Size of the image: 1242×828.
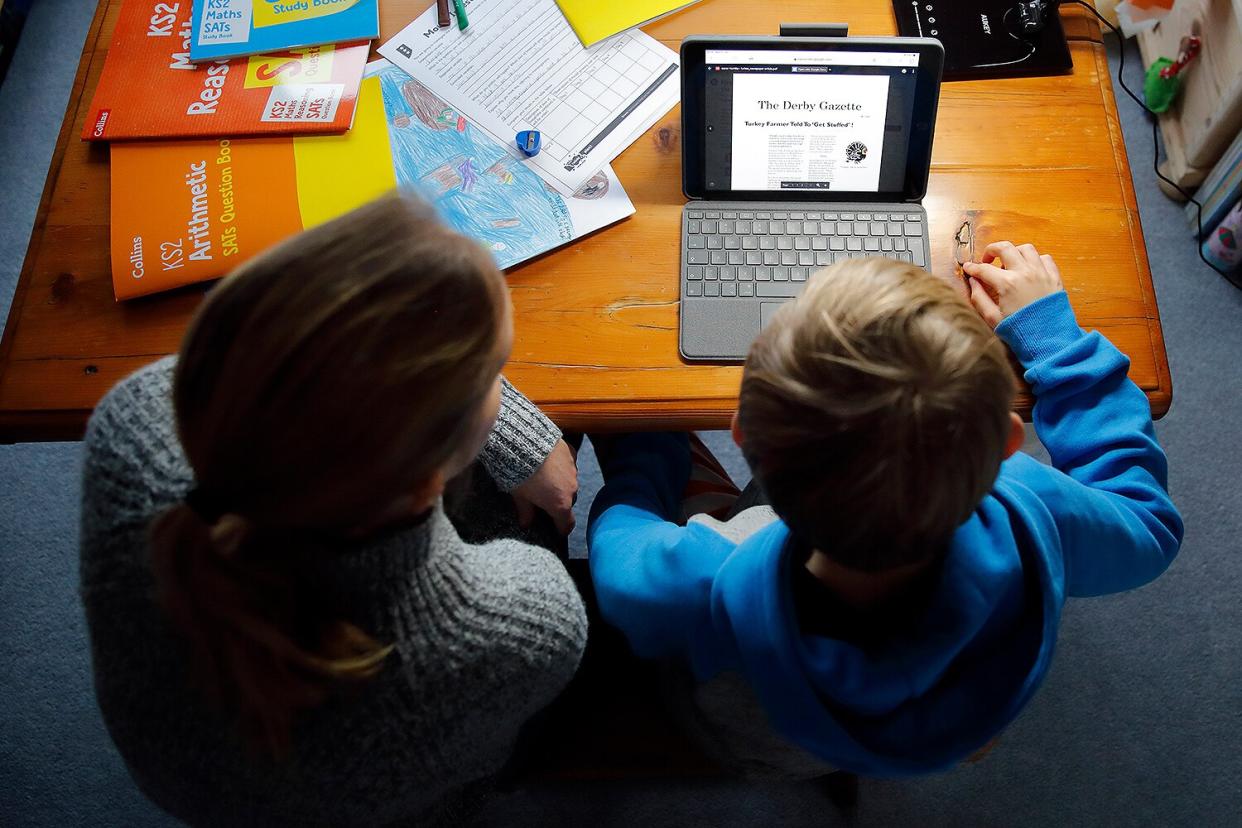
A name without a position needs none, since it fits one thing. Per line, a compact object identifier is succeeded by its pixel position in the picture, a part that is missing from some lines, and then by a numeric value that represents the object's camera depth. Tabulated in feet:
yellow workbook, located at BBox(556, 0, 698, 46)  3.78
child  2.10
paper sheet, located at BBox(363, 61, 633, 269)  3.41
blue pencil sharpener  3.52
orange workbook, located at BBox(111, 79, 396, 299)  3.33
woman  2.00
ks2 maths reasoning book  3.57
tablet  3.10
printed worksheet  3.59
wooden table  3.21
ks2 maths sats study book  3.73
